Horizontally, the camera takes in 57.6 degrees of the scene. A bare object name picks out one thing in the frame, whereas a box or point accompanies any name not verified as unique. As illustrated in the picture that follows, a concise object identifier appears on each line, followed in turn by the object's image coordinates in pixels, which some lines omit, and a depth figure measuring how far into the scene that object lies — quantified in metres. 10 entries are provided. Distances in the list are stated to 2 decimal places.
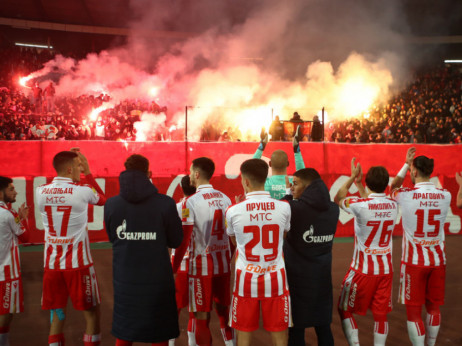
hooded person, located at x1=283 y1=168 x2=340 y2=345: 3.74
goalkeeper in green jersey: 4.65
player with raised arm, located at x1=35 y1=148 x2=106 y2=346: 4.21
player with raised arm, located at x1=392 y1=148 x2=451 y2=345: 4.50
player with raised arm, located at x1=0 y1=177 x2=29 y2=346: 4.14
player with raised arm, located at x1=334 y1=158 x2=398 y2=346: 4.24
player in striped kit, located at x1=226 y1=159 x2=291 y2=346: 3.52
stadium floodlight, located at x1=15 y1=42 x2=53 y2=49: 31.11
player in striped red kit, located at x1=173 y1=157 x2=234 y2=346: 4.16
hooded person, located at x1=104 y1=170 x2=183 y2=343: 3.38
